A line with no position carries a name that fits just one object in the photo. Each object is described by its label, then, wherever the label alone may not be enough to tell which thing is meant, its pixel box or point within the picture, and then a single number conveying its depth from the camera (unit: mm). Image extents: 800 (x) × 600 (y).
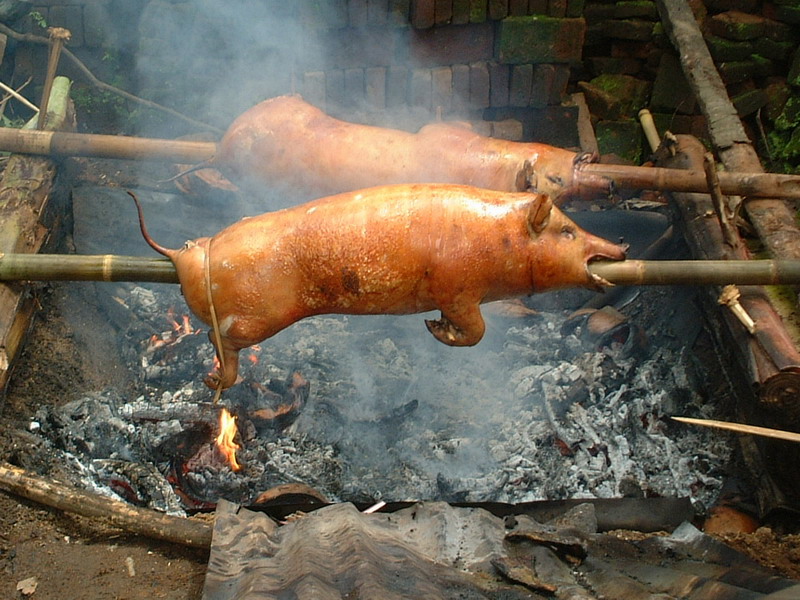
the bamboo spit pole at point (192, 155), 4512
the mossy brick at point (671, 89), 7373
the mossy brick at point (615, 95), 7336
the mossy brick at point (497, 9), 6164
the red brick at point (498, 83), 6461
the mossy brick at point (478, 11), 6160
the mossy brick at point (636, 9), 7199
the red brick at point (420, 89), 6402
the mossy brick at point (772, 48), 7445
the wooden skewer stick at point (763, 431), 2836
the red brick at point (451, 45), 6328
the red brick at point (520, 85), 6465
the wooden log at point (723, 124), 4629
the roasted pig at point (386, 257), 3395
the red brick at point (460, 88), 6441
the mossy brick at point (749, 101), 7613
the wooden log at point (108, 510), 3280
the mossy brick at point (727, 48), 7393
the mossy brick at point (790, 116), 7504
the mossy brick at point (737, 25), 7309
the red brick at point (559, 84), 6512
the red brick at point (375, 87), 6449
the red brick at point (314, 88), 6430
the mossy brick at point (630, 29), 7238
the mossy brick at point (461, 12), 6145
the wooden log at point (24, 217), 4242
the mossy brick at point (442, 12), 6125
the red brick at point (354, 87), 6441
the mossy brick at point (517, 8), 6168
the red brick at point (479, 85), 6434
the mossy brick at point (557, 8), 6184
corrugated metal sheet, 2578
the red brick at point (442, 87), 6414
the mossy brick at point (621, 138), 7426
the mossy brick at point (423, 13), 6117
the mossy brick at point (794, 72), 7422
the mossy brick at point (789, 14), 7281
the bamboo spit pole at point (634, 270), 3503
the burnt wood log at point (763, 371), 3805
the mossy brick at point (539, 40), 6234
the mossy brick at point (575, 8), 6203
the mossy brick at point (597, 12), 7277
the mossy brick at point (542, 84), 6473
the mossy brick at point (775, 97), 7656
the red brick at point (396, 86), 6438
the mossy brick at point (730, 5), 7355
